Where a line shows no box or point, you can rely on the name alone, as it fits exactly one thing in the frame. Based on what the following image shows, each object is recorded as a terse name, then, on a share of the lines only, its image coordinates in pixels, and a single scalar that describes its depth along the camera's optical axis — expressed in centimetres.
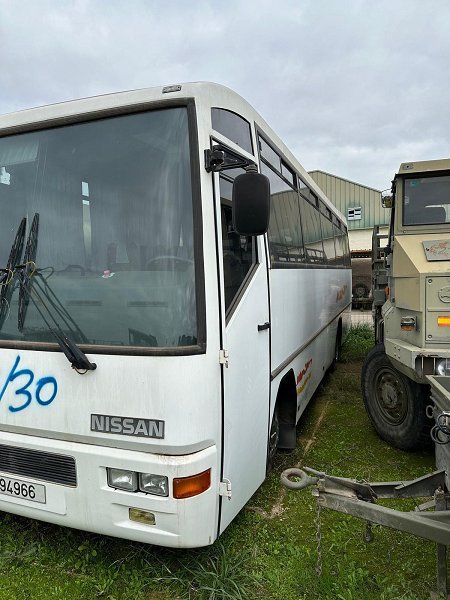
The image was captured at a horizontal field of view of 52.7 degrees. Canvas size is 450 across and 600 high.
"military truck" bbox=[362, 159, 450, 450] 388
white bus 236
